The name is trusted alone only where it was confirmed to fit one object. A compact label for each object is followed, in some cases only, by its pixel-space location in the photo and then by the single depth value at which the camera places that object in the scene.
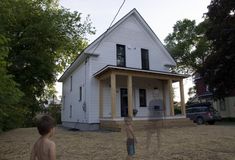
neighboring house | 21.02
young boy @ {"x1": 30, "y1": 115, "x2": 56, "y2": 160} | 2.02
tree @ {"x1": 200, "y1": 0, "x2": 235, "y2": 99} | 14.62
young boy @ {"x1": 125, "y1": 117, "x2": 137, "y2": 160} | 4.13
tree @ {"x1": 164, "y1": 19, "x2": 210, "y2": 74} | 26.22
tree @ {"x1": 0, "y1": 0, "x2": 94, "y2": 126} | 13.91
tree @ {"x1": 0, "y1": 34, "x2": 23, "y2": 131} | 4.86
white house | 11.36
